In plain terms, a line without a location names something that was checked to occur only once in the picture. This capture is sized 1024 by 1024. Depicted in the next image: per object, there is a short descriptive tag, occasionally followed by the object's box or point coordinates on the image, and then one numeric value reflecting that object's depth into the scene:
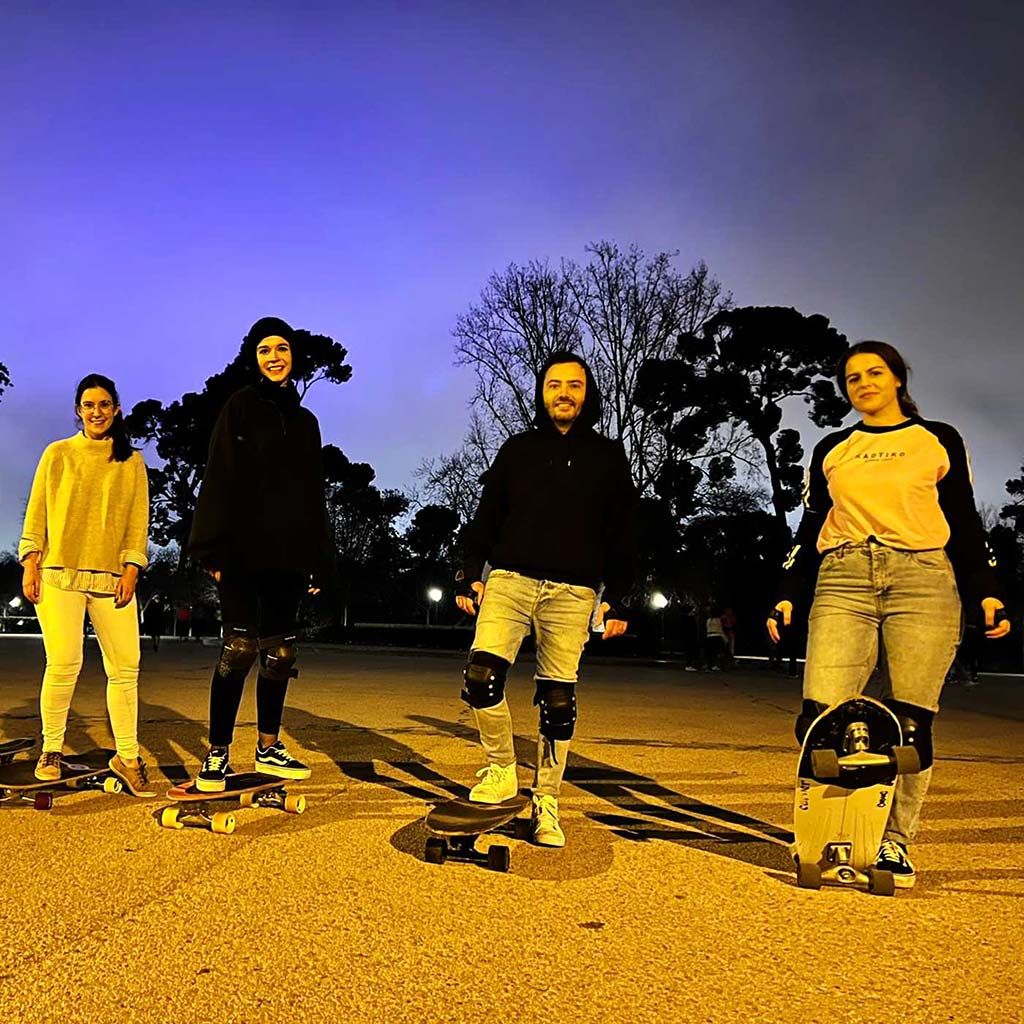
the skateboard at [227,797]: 3.76
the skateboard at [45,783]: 4.11
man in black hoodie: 3.90
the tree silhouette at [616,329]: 28.75
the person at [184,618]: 38.41
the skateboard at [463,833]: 3.35
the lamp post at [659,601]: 31.50
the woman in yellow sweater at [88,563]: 4.45
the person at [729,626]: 22.05
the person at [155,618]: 24.09
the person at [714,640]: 21.69
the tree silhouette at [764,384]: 30.89
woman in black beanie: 4.22
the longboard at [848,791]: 3.16
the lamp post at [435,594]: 45.98
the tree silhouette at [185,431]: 43.72
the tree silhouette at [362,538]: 53.53
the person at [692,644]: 21.89
